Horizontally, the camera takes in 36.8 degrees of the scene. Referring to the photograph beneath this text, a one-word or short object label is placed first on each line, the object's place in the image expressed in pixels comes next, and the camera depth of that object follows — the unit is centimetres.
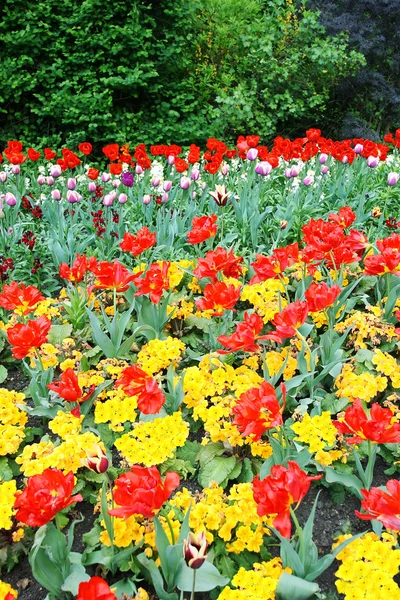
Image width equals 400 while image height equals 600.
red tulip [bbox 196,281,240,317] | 247
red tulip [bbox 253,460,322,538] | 151
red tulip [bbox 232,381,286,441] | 176
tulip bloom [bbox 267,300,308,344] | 217
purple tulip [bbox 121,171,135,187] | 425
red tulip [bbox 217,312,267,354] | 215
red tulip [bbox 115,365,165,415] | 195
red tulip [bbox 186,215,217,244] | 312
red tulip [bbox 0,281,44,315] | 264
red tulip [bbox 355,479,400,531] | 155
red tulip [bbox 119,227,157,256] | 303
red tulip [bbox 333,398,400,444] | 171
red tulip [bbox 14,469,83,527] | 151
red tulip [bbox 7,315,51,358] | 225
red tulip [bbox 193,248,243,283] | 268
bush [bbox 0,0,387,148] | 713
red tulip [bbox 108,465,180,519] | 151
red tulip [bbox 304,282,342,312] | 233
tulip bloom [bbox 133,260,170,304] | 266
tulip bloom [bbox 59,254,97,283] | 289
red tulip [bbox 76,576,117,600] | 124
